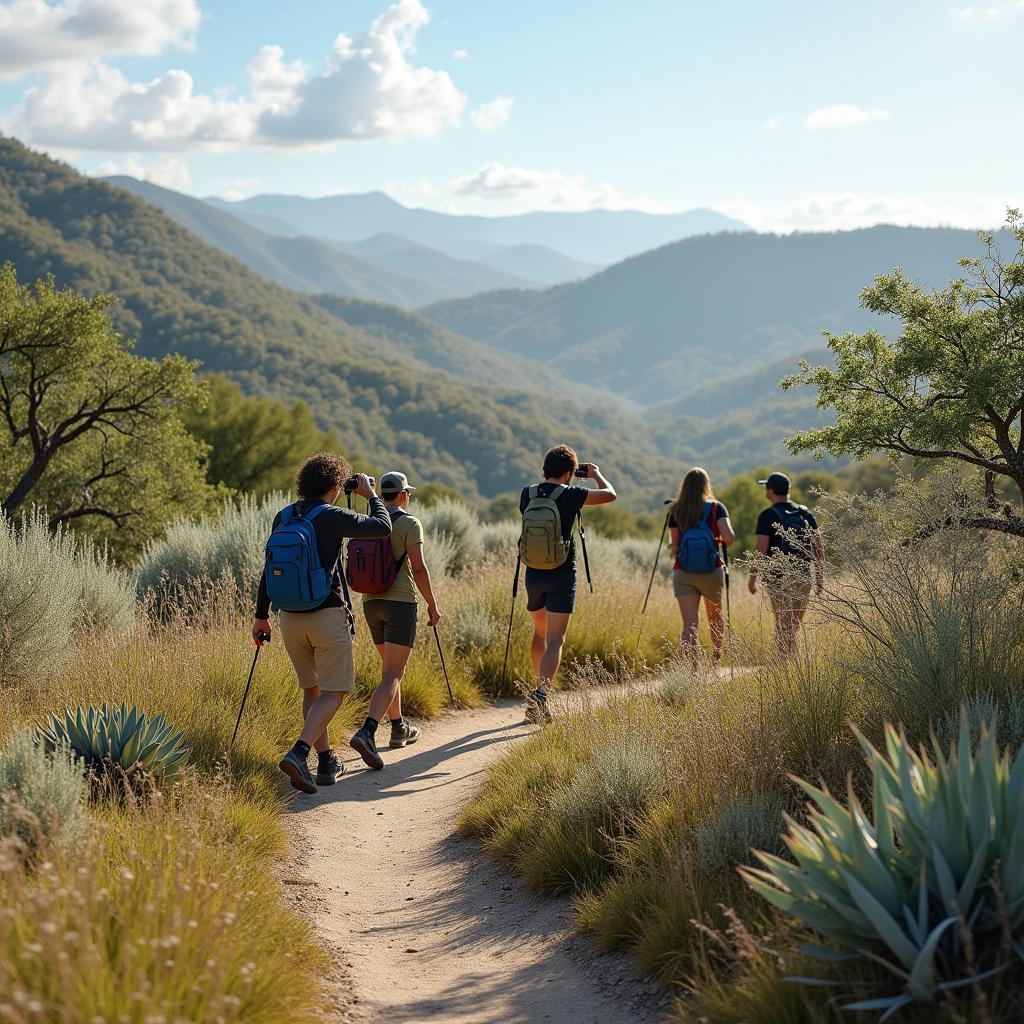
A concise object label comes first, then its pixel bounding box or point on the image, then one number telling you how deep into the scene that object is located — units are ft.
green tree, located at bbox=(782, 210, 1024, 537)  19.74
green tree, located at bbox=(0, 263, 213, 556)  56.39
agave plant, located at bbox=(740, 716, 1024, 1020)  9.59
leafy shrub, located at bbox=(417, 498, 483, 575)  52.90
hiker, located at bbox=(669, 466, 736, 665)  28.58
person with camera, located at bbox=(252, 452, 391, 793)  19.29
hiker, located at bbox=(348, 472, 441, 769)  23.15
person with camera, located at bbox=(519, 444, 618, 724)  24.97
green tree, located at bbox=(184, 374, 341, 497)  122.62
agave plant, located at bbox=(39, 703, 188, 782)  16.71
